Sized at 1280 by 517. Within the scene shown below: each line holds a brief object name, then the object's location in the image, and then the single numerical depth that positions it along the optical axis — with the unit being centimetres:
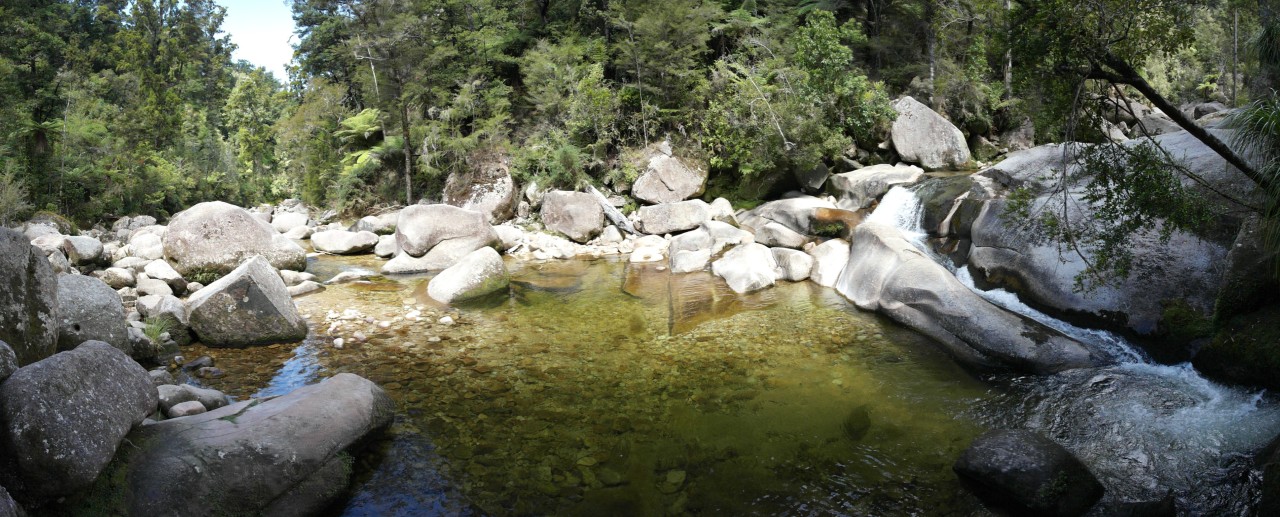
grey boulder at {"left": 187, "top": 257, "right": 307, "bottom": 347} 822
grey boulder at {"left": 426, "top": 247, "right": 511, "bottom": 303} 1118
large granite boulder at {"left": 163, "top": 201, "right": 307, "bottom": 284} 1177
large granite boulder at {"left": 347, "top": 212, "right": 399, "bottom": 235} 2020
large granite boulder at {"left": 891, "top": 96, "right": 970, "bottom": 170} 1844
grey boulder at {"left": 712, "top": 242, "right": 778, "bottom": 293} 1180
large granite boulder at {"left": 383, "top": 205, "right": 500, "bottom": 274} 1423
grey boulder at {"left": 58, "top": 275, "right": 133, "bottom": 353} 620
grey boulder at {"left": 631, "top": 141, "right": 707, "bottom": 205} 2055
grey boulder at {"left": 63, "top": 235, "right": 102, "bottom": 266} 1273
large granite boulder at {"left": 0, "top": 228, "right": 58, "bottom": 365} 414
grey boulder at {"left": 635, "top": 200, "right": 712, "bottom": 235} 1789
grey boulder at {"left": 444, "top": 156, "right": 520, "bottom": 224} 2191
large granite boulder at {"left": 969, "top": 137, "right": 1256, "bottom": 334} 708
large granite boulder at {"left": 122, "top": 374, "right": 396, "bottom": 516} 384
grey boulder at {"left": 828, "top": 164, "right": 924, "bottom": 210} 1556
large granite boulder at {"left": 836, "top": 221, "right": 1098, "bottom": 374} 714
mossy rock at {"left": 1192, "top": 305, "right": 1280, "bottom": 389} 561
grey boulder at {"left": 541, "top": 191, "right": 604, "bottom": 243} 1866
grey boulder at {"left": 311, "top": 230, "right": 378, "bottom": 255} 1720
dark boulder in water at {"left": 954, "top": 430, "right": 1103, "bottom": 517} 429
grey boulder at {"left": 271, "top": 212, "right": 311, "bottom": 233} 2296
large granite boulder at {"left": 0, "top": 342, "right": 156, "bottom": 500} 321
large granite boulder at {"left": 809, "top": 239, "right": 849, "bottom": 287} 1209
